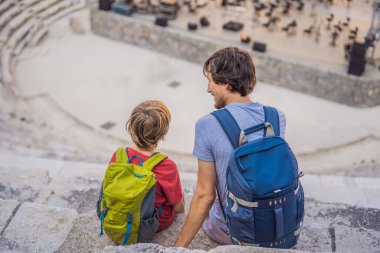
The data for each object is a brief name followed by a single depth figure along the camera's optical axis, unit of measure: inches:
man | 117.9
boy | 126.6
